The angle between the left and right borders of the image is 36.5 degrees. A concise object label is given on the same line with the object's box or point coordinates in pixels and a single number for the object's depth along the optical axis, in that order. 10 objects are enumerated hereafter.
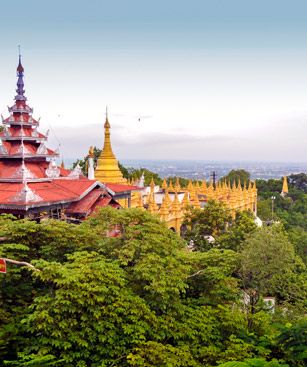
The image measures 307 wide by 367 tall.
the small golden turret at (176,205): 32.34
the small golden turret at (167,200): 31.00
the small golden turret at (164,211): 30.55
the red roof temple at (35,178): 20.94
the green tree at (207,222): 27.52
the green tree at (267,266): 18.47
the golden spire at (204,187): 45.34
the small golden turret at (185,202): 32.96
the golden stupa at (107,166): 32.31
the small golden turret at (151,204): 29.78
